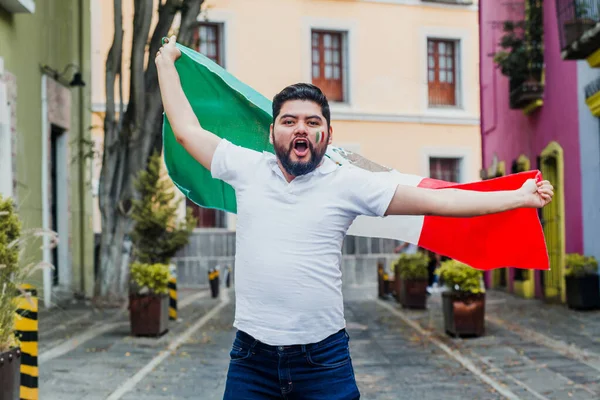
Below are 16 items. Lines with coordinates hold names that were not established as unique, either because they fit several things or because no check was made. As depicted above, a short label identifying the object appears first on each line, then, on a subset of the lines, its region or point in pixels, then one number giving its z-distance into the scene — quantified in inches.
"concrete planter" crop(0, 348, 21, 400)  205.6
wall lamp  692.7
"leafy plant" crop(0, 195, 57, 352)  221.8
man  137.9
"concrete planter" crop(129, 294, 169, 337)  481.1
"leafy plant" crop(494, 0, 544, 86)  759.1
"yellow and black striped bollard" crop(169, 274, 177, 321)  567.3
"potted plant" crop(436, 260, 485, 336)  474.6
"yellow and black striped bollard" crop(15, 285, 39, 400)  265.4
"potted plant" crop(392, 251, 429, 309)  678.5
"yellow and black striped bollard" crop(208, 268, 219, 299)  826.8
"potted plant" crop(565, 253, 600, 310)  627.8
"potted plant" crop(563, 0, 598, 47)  612.7
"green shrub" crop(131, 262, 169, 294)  498.0
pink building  652.7
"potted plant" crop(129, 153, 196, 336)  593.3
